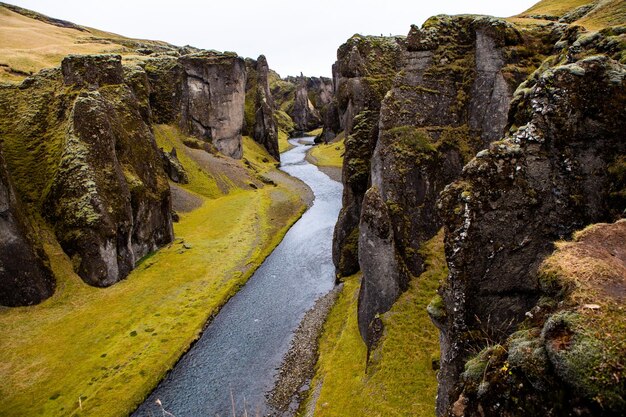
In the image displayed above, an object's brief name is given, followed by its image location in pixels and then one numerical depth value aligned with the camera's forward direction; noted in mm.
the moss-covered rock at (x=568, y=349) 6703
